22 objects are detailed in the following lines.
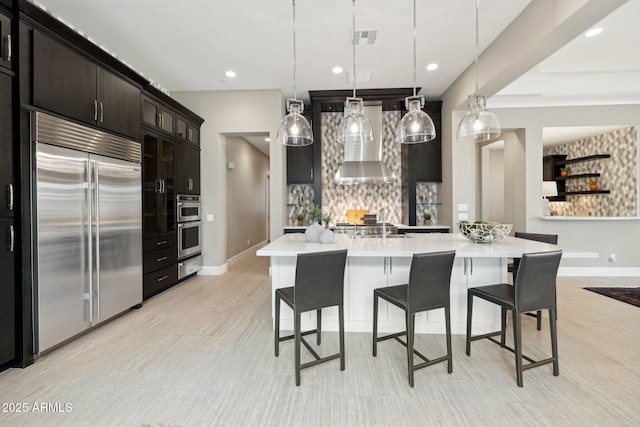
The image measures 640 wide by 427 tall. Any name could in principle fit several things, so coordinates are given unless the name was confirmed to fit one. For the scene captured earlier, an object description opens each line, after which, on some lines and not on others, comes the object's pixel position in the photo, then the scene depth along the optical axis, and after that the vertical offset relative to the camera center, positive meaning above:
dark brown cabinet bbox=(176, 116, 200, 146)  4.70 +1.34
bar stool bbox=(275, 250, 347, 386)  2.07 -0.53
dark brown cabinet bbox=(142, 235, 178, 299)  3.84 -0.69
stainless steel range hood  5.42 +0.91
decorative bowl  2.74 -0.18
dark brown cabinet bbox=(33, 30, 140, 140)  2.45 +1.16
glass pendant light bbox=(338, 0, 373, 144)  2.73 +0.81
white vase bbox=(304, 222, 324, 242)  3.00 -0.20
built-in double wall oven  4.67 -0.34
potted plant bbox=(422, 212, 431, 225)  5.74 -0.11
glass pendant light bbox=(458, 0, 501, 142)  2.71 +0.82
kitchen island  2.84 -0.67
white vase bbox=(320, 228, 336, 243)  2.87 -0.23
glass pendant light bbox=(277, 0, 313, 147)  2.82 +0.81
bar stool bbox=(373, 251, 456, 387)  2.07 -0.56
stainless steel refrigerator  2.41 -0.12
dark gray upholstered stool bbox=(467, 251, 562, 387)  2.03 -0.57
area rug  3.81 -1.10
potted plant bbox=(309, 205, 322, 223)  5.16 -0.02
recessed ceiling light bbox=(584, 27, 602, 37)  3.35 +2.00
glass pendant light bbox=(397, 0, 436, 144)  2.75 +0.82
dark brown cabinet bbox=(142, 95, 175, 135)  3.89 +1.34
